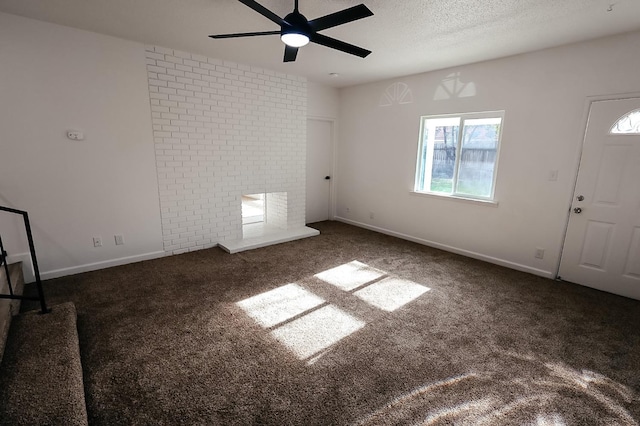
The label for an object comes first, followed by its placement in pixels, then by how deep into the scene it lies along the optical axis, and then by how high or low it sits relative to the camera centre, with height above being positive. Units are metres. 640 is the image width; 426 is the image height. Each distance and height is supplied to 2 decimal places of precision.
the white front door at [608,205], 3.00 -0.47
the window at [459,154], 3.98 +0.06
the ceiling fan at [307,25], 1.93 +0.92
